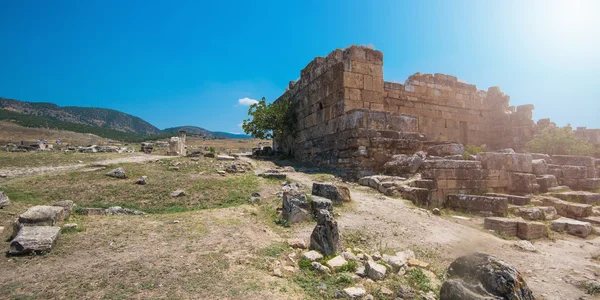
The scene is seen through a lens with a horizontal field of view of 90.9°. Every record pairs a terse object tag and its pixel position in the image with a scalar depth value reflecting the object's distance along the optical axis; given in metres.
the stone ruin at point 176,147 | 16.12
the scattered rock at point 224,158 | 12.03
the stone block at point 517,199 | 7.51
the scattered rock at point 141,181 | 7.59
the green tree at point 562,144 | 12.05
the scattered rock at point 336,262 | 3.66
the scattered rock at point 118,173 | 8.19
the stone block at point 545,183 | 8.64
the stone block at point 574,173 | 9.30
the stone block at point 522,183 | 8.26
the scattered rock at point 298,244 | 4.23
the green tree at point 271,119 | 15.62
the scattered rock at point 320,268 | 3.55
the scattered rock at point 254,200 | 6.60
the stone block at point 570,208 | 7.11
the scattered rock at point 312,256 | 3.82
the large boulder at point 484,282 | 2.77
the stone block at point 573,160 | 10.11
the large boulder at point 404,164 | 8.62
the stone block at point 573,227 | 5.95
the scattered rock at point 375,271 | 3.48
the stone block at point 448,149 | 9.21
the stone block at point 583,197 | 8.04
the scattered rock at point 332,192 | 6.45
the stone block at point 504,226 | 5.75
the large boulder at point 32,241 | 3.58
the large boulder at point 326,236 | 4.06
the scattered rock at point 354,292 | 3.08
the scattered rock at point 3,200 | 5.63
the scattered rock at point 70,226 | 4.38
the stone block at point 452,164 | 7.96
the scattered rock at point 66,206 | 5.02
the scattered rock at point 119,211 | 5.60
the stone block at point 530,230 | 5.63
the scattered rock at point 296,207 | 5.36
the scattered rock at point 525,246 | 4.91
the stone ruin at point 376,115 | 9.94
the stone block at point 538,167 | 8.96
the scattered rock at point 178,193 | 6.85
